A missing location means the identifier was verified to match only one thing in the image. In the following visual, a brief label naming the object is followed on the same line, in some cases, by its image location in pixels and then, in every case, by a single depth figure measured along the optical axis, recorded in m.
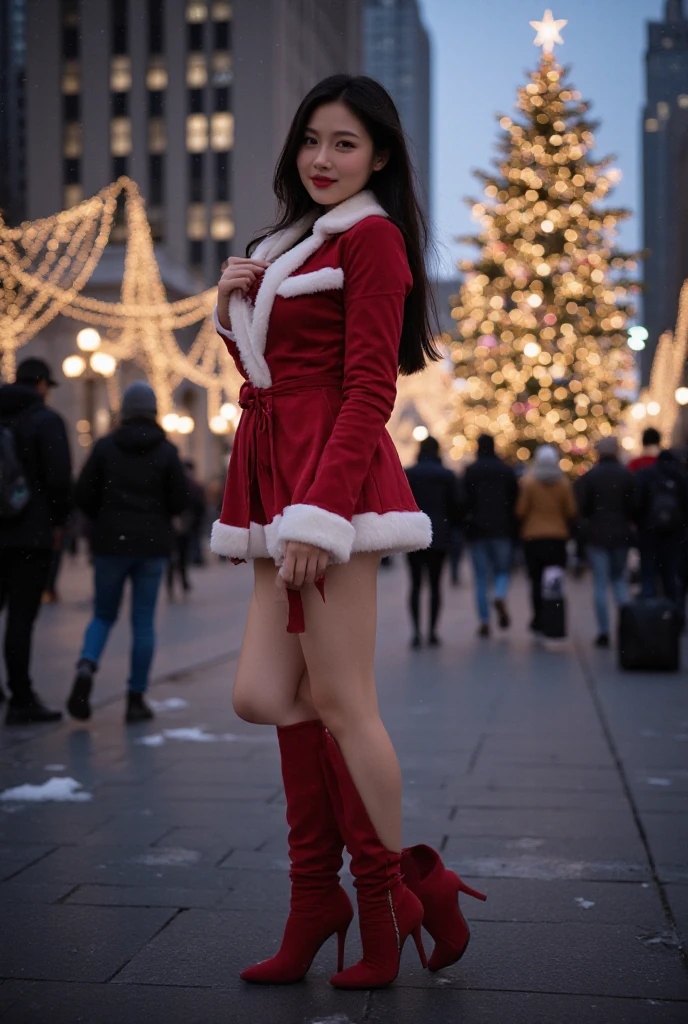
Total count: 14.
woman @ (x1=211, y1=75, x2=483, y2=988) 2.98
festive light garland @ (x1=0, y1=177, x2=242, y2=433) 22.70
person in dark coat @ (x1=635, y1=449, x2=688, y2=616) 11.99
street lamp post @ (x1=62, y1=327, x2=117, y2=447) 24.45
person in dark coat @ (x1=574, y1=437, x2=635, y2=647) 12.04
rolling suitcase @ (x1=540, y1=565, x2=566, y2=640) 11.86
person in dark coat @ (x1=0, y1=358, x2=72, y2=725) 7.41
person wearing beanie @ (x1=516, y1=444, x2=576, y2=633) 12.94
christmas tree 27.72
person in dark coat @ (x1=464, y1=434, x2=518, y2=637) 13.28
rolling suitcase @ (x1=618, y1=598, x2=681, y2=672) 10.13
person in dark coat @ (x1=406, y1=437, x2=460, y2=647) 12.04
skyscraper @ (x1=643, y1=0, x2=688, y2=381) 112.19
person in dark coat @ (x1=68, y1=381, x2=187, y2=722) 7.52
